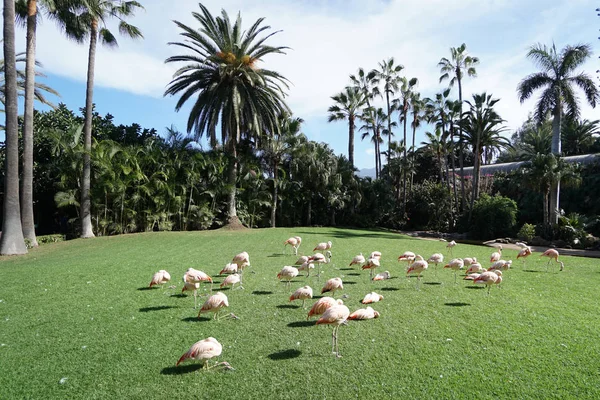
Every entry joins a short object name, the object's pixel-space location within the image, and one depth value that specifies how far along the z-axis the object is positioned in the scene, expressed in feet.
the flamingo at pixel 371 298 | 22.98
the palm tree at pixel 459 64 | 106.11
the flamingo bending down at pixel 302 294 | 21.48
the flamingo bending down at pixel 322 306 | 18.51
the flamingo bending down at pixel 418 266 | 27.20
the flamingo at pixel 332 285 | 22.22
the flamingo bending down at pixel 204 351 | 14.42
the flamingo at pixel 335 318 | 16.65
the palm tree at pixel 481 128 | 96.74
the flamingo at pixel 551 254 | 36.86
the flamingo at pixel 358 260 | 32.50
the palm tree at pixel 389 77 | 126.74
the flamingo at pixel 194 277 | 23.56
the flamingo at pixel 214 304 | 19.56
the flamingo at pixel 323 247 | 38.75
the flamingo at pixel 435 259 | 31.14
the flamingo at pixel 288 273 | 25.68
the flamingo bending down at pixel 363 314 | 20.48
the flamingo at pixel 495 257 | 35.47
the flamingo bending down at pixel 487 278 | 25.53
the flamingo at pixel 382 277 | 28.72
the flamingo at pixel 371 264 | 29.25
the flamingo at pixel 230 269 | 28.35
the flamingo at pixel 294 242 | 43.06
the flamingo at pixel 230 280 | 25.39
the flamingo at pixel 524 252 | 38.52
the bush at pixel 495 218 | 82.84
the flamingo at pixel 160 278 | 26.53
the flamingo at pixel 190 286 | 23.07
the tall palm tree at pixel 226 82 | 82.28
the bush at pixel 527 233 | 75.61
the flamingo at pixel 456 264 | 29.09
